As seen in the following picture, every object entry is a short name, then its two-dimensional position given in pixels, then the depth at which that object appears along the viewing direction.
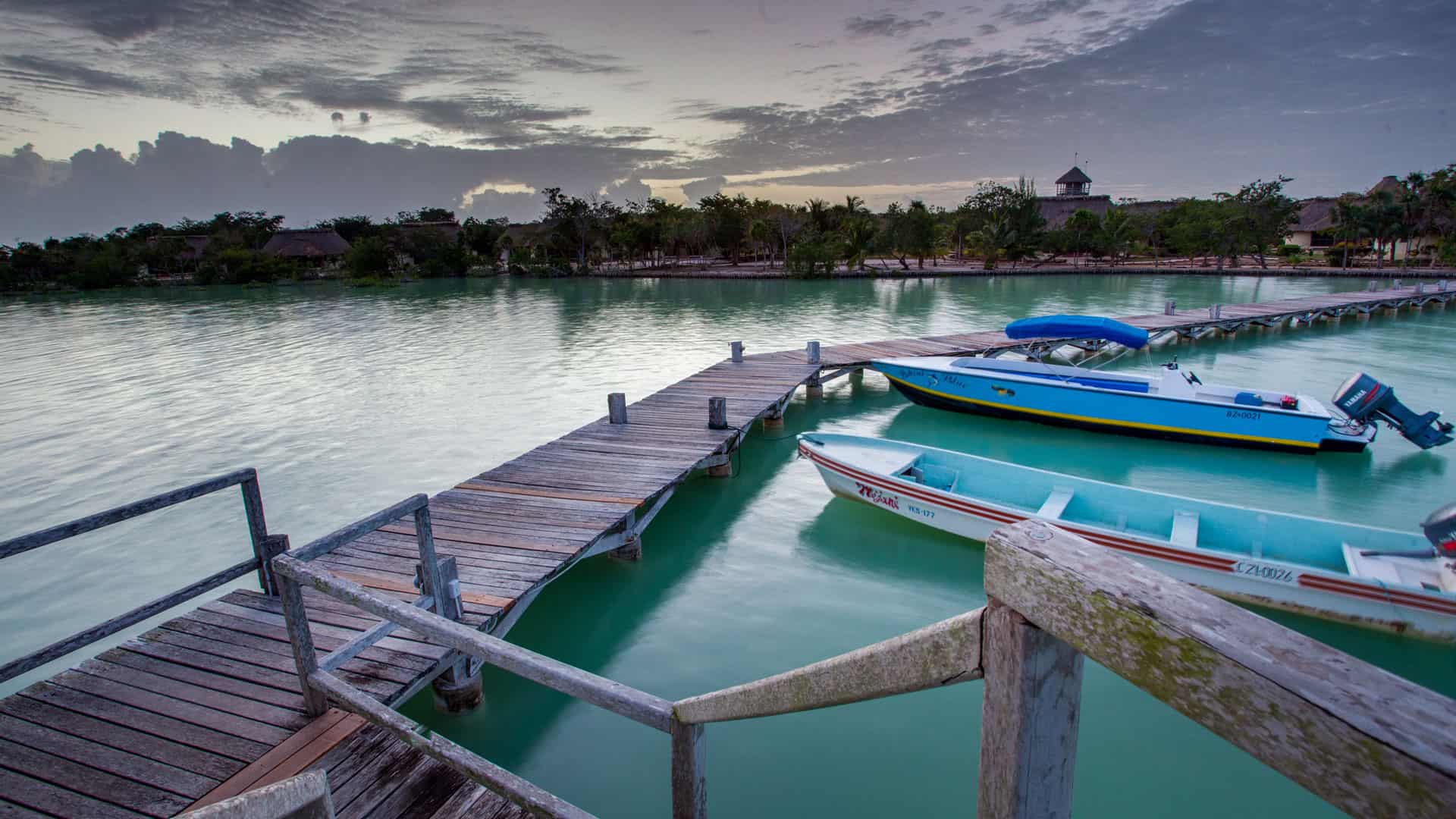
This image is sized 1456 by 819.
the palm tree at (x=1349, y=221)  45.78
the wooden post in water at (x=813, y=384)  15.89
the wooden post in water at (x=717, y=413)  10.70
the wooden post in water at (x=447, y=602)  4.97
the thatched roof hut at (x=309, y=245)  68.06
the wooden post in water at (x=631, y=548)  7.98
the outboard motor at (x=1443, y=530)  5.87
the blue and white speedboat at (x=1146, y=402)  11.30
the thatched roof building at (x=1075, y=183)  76.81
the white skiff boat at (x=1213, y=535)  6.19
